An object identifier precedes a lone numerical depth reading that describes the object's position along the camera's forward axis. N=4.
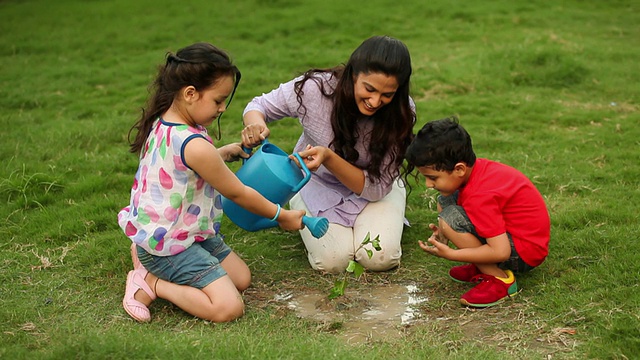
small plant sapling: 3.97
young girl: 3.68
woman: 4.15
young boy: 3.77
